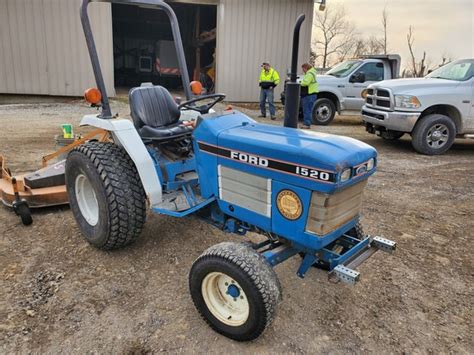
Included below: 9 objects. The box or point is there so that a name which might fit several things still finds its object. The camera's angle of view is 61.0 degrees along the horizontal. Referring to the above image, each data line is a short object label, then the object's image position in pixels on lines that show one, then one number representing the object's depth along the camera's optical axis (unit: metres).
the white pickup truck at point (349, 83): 10.45
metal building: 11.22
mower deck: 3.88
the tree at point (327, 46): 37.75
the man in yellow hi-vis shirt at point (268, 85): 10.97
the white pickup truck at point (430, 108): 7.08
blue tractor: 2.29
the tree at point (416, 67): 23.14
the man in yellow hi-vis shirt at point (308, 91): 9.62
